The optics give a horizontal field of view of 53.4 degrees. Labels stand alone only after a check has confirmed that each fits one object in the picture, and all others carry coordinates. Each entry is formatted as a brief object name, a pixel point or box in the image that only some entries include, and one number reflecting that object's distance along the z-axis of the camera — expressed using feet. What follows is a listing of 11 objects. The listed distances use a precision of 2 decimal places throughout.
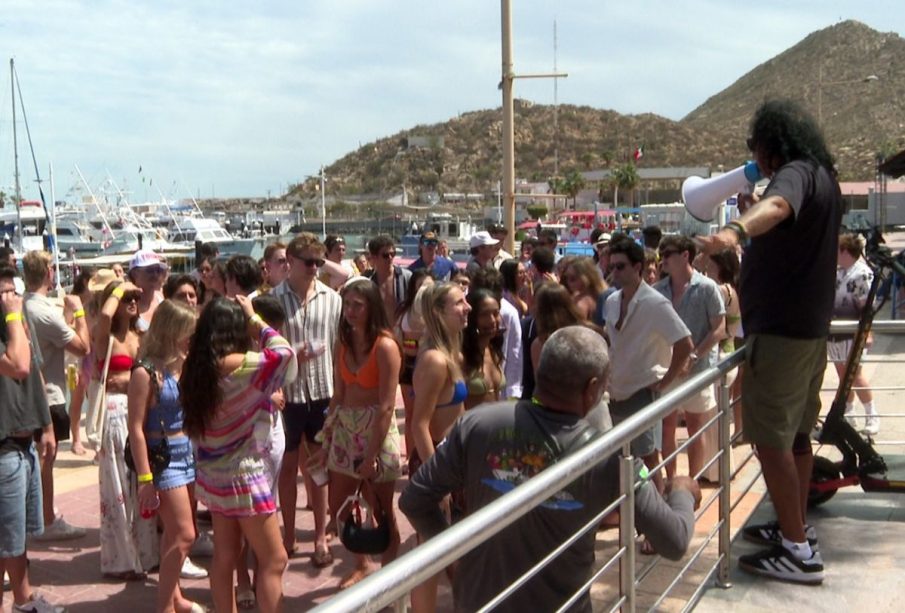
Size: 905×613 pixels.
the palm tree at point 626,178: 321.52
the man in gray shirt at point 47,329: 18.98
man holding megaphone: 11.87
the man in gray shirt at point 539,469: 8.34
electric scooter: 15.28
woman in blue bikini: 13.78
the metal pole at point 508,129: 37.11
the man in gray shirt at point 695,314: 18.98
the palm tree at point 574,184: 352.36
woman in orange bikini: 14.98
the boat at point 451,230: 144.27
